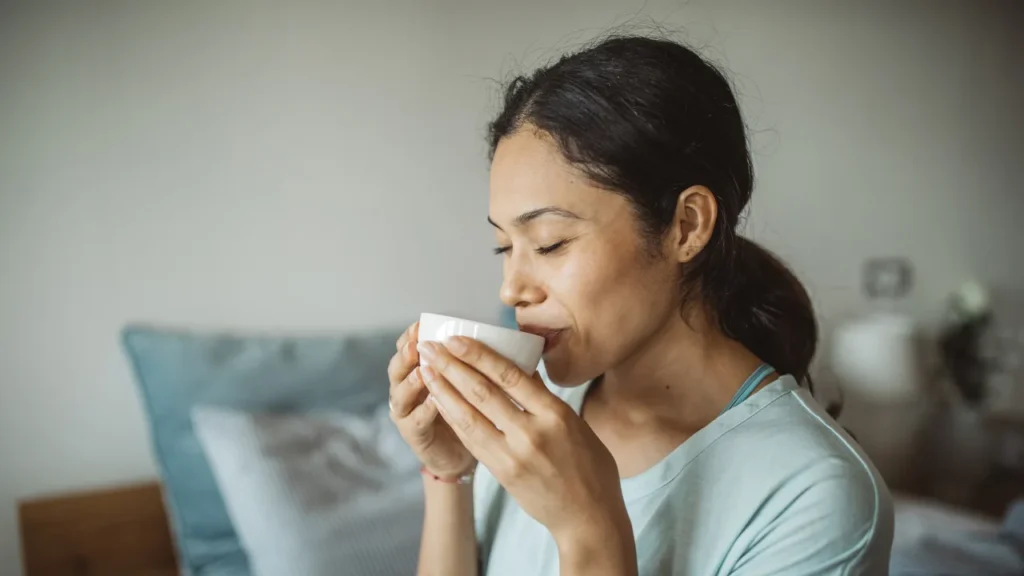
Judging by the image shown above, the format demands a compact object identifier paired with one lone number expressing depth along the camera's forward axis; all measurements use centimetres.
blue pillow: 145
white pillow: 125
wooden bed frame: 150
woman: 68
